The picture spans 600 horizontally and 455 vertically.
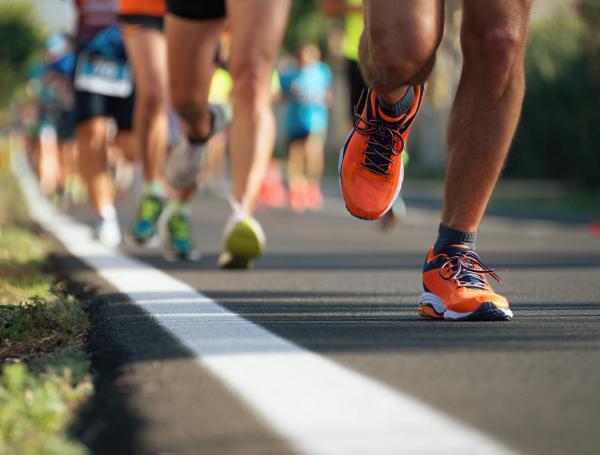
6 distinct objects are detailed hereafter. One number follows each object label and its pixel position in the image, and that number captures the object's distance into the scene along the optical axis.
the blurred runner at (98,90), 16.61
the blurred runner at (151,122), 13.31
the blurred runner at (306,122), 32.12
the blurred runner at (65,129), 30.17
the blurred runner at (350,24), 18.06
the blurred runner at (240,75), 11.32
